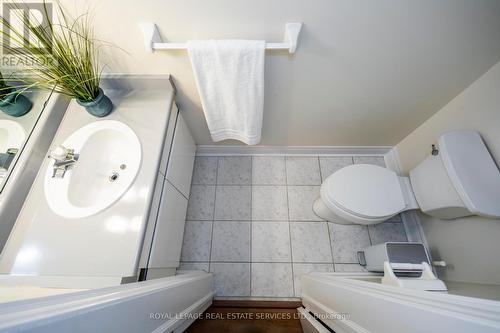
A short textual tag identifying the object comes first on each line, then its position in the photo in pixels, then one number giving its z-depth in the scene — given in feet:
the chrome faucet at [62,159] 2.39
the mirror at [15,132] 2.34
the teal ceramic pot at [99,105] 2.67
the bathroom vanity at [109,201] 1.99
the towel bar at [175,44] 2.41
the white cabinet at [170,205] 2.55
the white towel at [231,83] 2.52
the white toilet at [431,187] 2.64
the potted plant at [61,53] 2.26
